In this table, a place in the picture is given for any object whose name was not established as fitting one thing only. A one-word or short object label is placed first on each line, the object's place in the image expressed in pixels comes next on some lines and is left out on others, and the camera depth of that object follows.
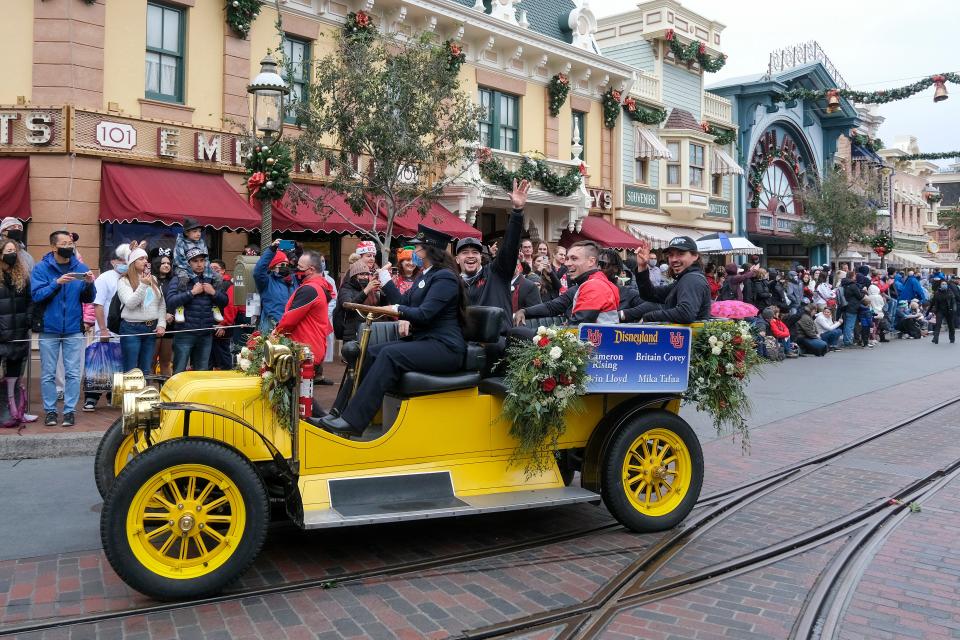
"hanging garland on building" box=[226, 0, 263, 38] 14.56
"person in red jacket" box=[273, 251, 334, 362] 6.52
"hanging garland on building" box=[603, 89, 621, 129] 23.11
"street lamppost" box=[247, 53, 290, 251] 9.63
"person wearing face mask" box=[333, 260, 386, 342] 10.23
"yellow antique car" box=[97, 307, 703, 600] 4.02
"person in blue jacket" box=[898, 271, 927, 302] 24.62
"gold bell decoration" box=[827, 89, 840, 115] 27.08
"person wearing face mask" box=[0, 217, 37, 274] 8.32
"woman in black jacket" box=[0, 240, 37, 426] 7.65
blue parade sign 5.08
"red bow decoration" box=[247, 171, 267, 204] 9.80
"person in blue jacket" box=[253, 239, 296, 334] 9.16
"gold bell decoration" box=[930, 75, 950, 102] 24.45
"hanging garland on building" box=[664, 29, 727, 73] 26.05
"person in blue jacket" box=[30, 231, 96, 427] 7.91
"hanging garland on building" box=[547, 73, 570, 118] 21.17
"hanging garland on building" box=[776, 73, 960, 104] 24.72
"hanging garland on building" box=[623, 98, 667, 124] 24.08
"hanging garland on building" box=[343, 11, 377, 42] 16.11
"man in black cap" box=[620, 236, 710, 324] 5.62
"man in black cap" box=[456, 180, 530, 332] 5.82
